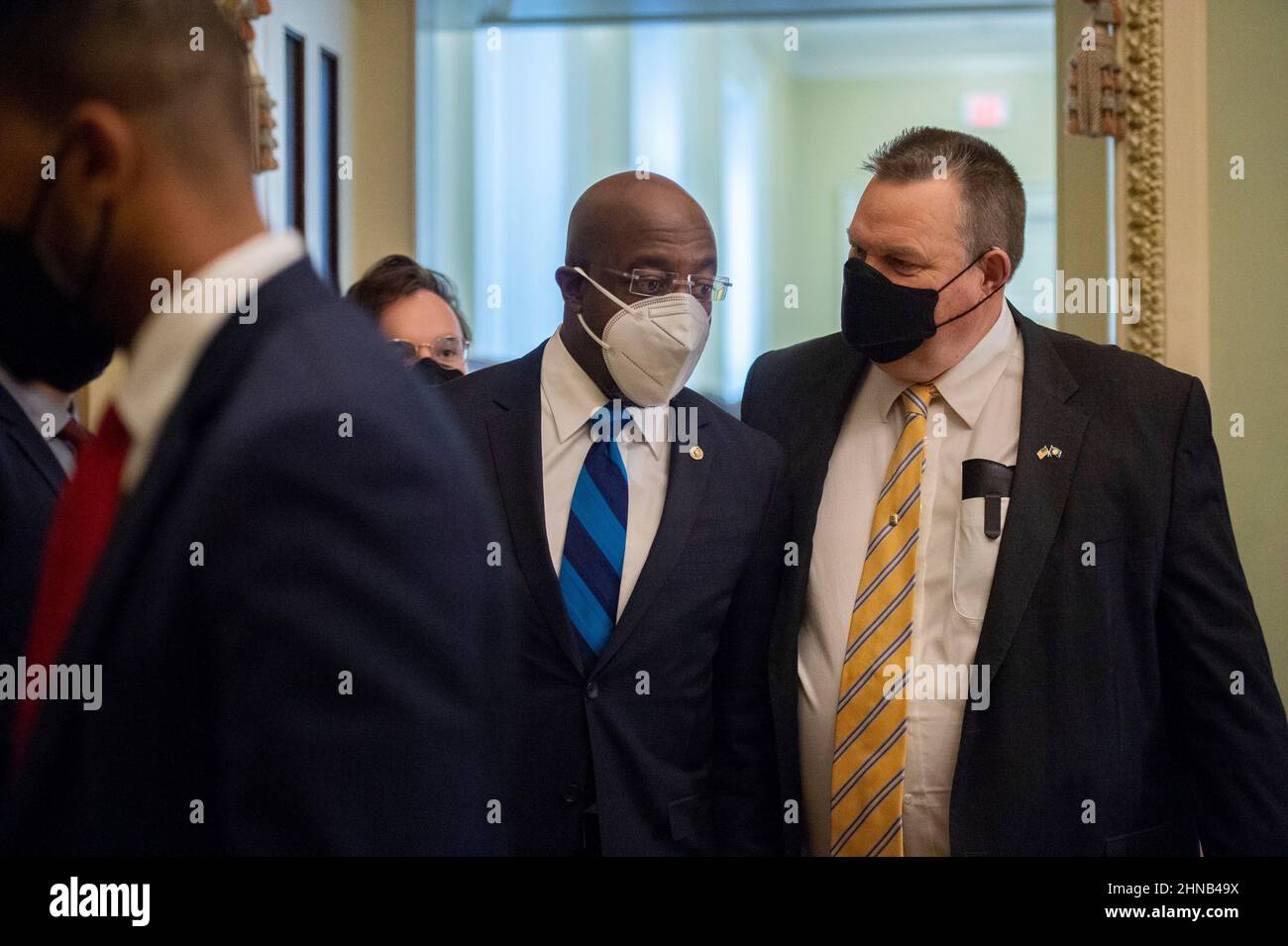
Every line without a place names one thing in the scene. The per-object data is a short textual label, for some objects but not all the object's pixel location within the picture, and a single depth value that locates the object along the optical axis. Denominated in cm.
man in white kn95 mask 155
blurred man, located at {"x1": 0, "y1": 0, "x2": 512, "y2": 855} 69
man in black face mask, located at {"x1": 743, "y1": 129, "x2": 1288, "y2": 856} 156
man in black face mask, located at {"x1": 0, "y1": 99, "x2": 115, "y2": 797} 80
